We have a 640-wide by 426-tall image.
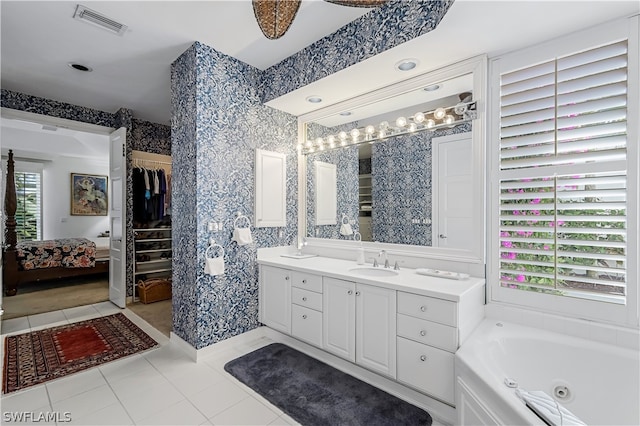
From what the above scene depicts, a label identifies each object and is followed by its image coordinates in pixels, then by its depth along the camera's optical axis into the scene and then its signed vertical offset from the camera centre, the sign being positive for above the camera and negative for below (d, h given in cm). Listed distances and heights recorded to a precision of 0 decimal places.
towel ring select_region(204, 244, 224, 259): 275 -31
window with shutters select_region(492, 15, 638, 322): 179 +22
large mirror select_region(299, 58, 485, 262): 231 +43
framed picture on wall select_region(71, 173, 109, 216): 765 +46
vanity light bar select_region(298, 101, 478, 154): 233 +75
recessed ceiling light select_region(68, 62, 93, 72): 308 +149
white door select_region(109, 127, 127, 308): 417 -7
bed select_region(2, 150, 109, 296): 471 -75
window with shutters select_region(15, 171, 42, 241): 702 +17
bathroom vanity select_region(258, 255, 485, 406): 189 -74
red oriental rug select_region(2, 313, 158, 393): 247 -128
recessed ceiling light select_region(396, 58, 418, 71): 233 +115
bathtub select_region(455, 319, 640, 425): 147 -87
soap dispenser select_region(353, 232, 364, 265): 286 -37
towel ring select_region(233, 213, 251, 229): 299 -6
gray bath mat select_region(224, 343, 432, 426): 194 -128
